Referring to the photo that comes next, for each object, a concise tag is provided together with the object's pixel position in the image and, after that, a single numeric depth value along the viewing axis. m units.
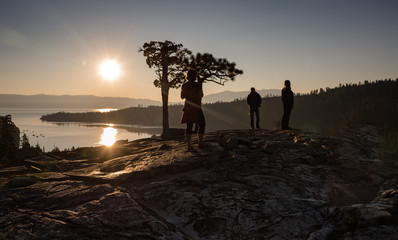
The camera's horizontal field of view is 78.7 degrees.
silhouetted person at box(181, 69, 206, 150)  8.34
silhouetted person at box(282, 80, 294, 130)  12.95
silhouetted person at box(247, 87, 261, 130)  14.42
